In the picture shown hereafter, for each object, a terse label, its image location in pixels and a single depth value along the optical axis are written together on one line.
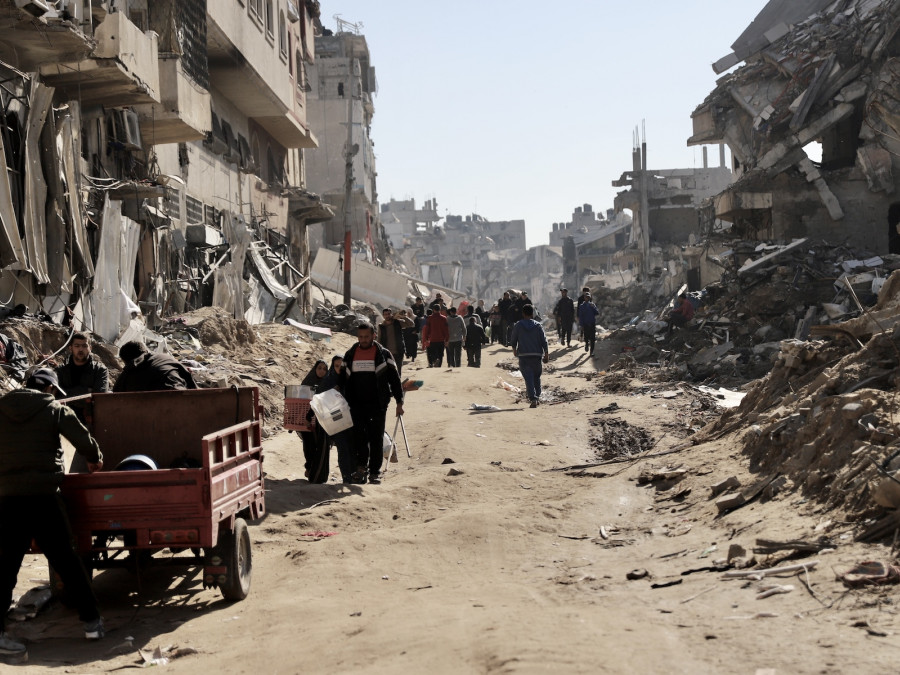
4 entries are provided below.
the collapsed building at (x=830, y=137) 27.38
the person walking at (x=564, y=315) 28.64
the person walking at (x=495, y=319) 34.72
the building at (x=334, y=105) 64.69
